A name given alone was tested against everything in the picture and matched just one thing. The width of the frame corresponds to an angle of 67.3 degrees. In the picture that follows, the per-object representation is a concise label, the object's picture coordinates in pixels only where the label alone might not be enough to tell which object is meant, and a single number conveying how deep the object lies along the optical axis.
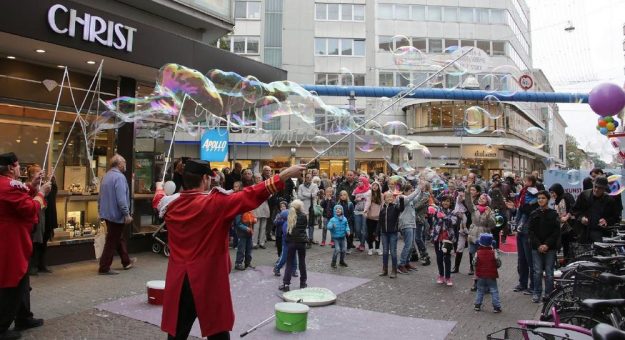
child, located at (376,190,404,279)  9.61
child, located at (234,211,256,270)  9.58
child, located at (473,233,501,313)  7.27
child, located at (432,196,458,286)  9.00
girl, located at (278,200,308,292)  8.35
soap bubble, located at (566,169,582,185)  15.60
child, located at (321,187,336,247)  13.86
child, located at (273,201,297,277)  8.95
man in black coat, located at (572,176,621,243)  8.37
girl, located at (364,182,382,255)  12.13
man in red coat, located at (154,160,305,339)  3.62
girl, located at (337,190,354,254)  12.73
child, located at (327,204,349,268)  10.38
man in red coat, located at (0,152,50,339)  5.22
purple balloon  8.82
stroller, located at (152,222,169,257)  11.25
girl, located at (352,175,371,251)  12.50
